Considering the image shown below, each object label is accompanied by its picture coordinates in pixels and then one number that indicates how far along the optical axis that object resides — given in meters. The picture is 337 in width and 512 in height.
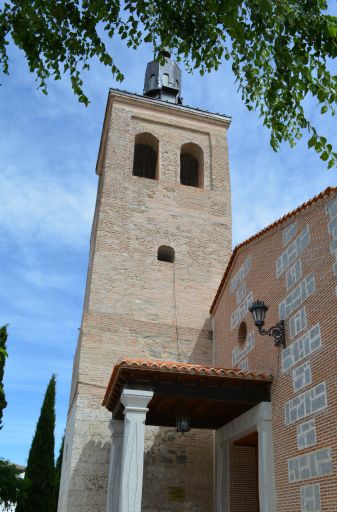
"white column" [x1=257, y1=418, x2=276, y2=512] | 7.46
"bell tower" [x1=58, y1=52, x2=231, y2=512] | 10.31
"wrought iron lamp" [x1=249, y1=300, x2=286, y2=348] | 8.12
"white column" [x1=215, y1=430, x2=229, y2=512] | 9.58
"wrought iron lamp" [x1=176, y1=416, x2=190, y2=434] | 8.88
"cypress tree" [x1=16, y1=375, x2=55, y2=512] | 18.03
